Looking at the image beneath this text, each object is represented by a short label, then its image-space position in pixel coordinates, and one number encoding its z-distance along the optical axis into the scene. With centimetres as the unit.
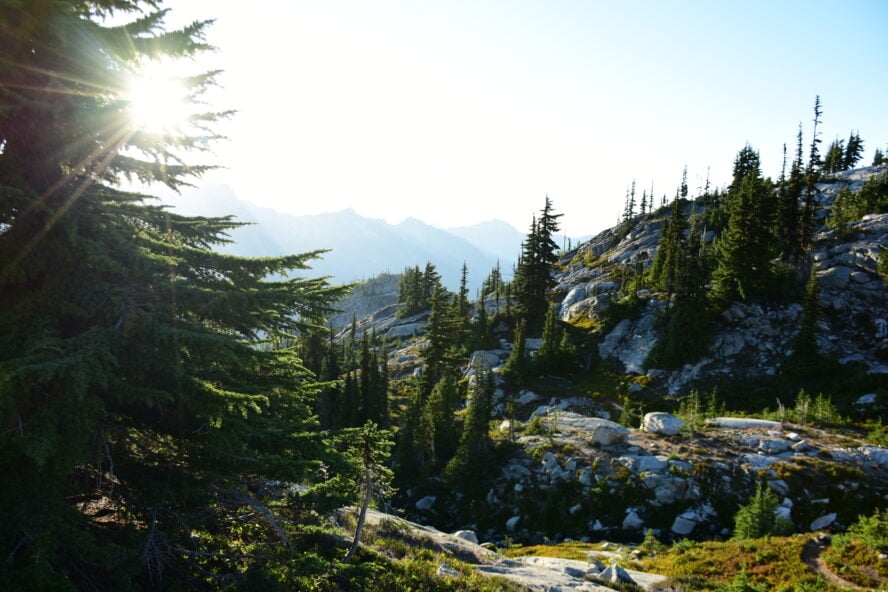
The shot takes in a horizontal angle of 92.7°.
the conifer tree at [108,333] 621
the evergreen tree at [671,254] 5854
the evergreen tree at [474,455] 3600
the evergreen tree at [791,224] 5516
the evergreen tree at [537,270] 6631
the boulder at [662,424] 3653
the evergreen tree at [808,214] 5497
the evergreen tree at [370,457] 1356
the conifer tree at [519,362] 5459
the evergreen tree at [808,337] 4478
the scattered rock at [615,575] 1709
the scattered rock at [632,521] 2819
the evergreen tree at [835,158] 11206
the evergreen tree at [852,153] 11431
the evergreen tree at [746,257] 5300
